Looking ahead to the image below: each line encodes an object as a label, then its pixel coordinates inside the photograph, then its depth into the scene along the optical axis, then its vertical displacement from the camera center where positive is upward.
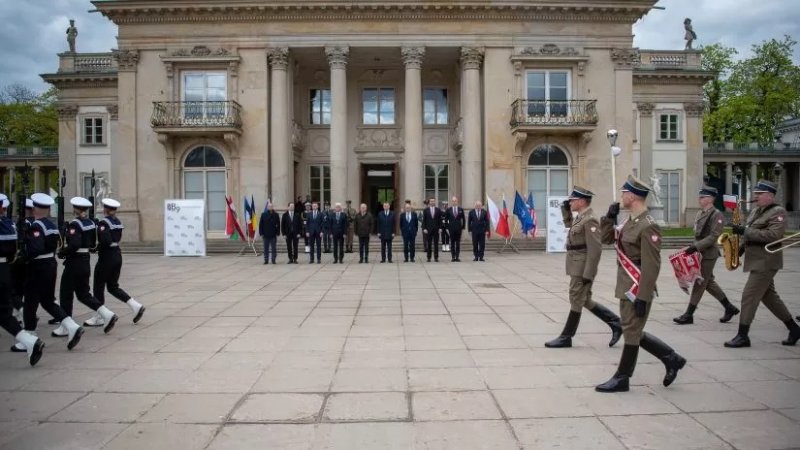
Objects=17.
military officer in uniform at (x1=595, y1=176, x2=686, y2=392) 5.77 -0.63
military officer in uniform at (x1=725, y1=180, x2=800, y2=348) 7.84 -0.62
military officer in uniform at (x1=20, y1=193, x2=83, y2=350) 7.73 -0.62
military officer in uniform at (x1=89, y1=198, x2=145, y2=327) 9.45 -0.75
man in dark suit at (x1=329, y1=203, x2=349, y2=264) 21.50 -0.49
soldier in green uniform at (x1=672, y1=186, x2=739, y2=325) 9.43 -0.58
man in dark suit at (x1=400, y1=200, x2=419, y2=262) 22.02 -0.47
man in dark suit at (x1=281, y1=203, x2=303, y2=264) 21.84 -0.53
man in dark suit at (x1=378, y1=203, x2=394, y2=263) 21.89 -0.48
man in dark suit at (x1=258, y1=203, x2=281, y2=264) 21.64 -0.45
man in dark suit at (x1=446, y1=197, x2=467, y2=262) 22.12 -0.40
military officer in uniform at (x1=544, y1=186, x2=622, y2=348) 7.47 -0.55
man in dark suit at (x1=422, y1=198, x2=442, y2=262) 22.03 -0.29
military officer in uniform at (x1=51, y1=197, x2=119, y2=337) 8.70 -0.70
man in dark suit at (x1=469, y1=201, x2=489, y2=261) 22.11 -0.51
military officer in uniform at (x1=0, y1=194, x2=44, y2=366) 6.89 -0.98
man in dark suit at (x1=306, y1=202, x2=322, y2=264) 21.61 -0.45
